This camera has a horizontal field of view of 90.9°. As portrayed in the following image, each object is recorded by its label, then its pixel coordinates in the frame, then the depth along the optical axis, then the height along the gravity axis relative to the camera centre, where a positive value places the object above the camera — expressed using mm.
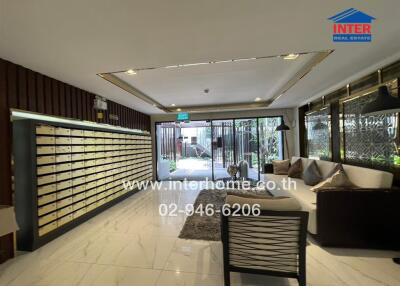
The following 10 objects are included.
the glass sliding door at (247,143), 6895 +35
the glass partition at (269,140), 6719 +113
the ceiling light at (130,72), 2894 +1148
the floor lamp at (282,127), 5260 +421
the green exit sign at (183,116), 6715 +1006
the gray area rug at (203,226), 2841 -1297
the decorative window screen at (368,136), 2742 +66
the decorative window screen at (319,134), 4363 +196
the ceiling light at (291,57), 2567 +1156
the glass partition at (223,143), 7062 +48
